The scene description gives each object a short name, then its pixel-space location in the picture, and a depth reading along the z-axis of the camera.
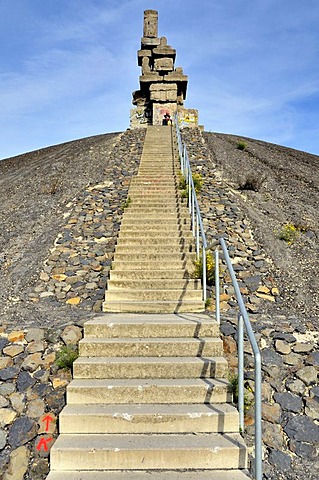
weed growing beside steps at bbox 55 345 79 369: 4.45
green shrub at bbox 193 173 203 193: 11.00
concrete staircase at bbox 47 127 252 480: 3.42
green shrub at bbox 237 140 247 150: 16.97
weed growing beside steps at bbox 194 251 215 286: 6.48
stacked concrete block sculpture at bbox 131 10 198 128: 19.84
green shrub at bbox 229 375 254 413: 4.01
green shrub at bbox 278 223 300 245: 8.43
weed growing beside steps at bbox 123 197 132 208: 9.28
